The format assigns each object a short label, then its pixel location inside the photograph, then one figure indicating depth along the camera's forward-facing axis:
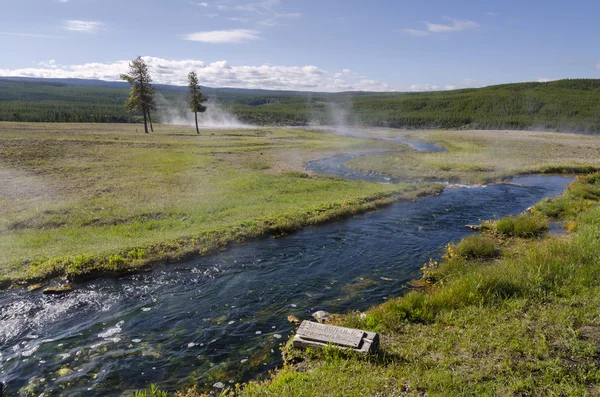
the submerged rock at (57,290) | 12.92
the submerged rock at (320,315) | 11.05
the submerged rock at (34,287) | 13.07
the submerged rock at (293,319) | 11.10
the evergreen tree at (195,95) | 74.31
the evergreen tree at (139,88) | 71.12
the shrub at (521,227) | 18.09
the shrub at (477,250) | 15.44
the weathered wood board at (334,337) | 8.33
